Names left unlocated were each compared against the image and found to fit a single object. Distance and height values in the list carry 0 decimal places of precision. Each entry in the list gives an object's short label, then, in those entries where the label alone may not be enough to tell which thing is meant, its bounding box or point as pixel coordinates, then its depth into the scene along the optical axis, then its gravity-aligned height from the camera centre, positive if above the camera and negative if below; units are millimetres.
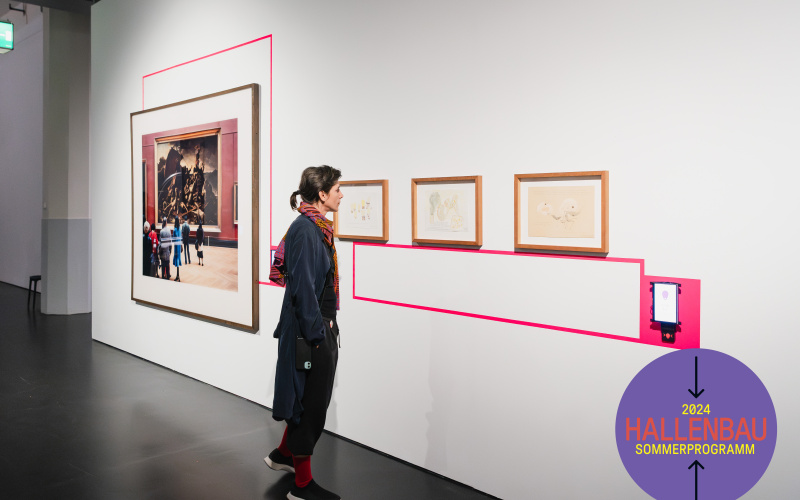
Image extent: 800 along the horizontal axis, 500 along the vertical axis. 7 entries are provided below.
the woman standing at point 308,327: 3129 -481
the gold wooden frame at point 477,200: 3396 +195
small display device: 2672 -307
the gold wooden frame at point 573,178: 2896 +158
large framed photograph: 5078 +238
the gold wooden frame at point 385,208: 3916 +168
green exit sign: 9750 +3077
